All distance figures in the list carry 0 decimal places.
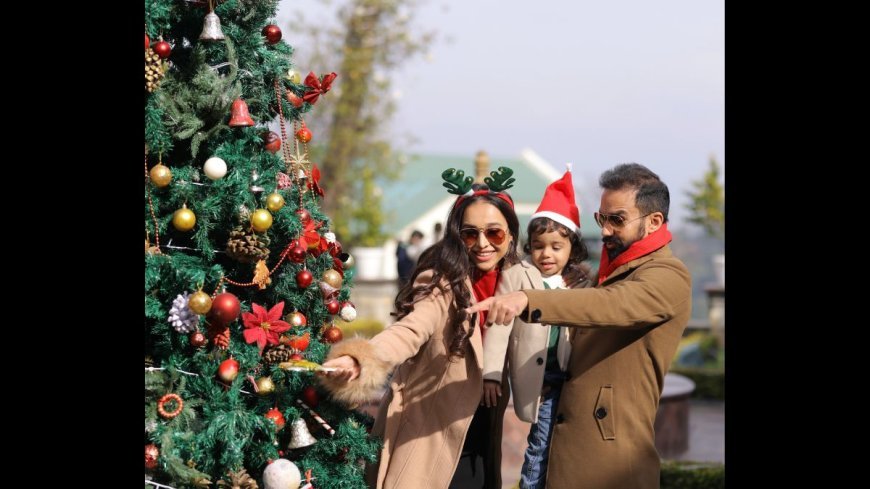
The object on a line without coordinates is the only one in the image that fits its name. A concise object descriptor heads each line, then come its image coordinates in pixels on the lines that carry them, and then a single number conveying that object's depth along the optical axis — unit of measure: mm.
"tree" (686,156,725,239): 30644
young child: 3586
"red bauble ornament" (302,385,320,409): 3408
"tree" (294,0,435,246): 21453
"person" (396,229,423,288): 13727
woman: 3555
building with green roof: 38125
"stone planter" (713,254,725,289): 20667
